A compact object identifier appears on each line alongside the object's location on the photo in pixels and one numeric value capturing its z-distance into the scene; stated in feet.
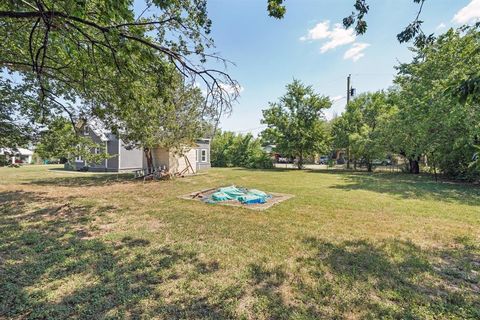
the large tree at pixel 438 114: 31.27
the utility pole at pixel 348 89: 74.00
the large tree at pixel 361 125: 61.41
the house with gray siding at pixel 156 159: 48.91
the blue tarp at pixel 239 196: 23.86
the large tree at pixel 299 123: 70.95
